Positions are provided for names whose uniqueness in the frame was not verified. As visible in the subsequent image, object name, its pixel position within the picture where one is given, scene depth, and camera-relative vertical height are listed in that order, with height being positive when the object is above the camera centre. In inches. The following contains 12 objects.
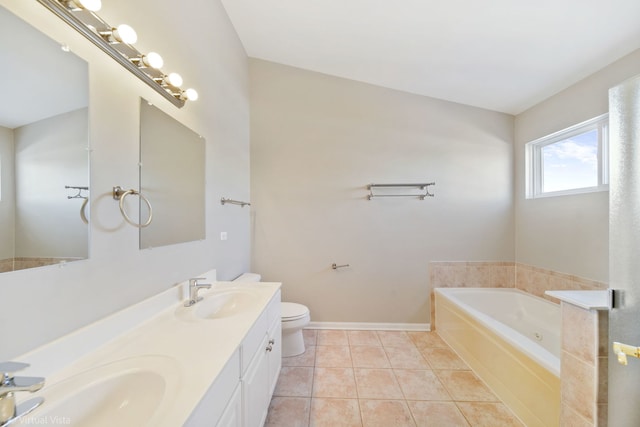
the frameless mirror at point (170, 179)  48.0 +8.2
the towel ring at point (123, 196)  40.5 +3.0
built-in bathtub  56.6 -39.5
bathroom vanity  25.9 -19.4
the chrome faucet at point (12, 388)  20.8 -15.1
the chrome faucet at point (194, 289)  55.0 -16.8
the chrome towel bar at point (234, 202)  81.2 +4.6
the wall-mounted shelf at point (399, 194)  107.5 +10.7
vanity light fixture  31.1 +26.2
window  79.4 +20.5
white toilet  82.4 -37.1
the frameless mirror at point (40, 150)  27.3 +8.1
